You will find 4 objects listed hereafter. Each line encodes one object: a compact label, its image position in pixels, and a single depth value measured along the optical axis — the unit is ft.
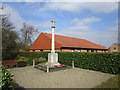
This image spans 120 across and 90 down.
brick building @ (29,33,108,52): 58.18
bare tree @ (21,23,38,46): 108.27
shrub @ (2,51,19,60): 50.02
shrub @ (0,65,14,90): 10.49
